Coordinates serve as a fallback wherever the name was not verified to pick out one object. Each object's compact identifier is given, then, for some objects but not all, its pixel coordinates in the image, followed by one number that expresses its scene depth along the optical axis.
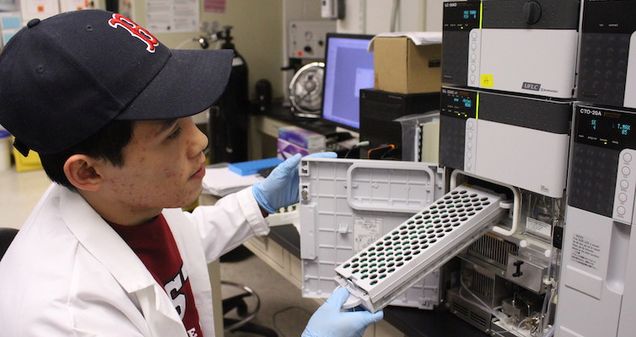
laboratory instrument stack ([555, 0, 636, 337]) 0.82
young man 0.82
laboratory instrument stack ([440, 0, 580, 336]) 0.94
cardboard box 1.56
